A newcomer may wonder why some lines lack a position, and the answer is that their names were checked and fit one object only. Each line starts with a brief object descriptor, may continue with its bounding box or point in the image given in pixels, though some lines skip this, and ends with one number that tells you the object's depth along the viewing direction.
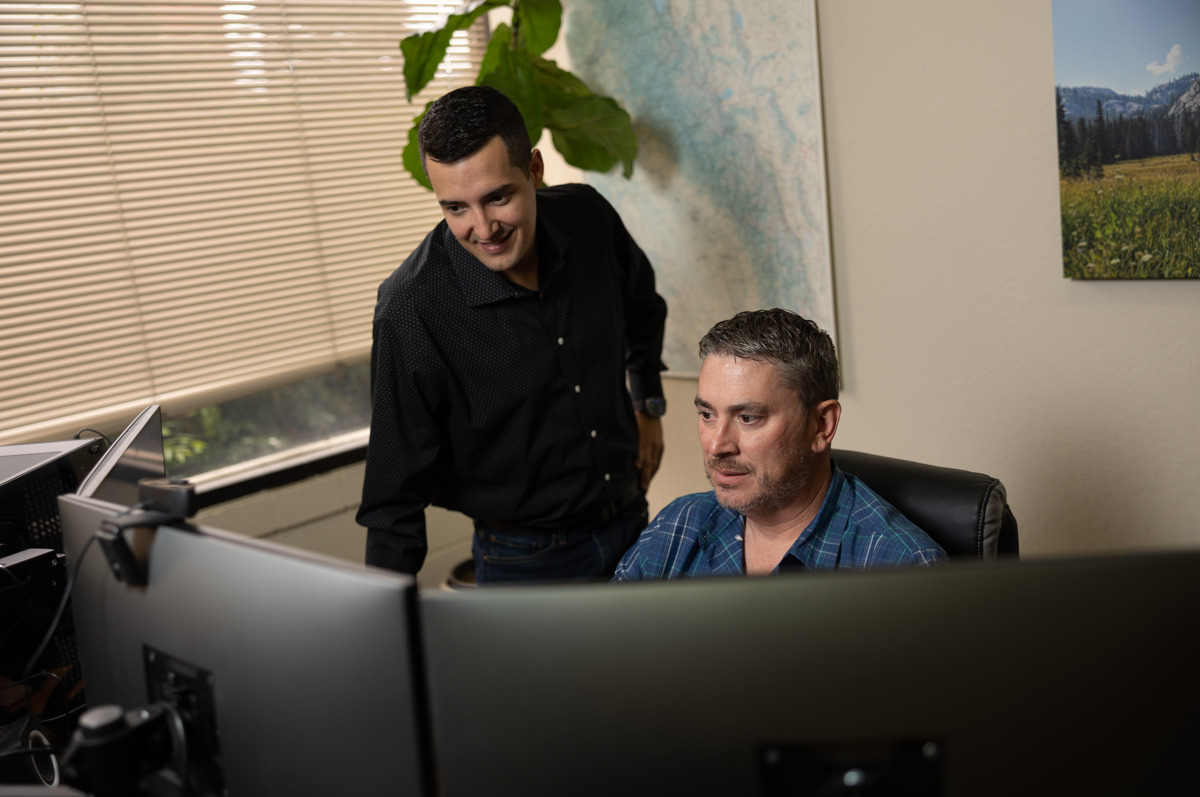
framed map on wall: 2.45
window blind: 2.40
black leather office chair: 1.42
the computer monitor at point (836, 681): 0.64
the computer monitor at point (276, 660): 0.74
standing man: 1.73
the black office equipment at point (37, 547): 1.29
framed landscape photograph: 1.81
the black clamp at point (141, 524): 0.90
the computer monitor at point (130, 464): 1.06
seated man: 1.48
